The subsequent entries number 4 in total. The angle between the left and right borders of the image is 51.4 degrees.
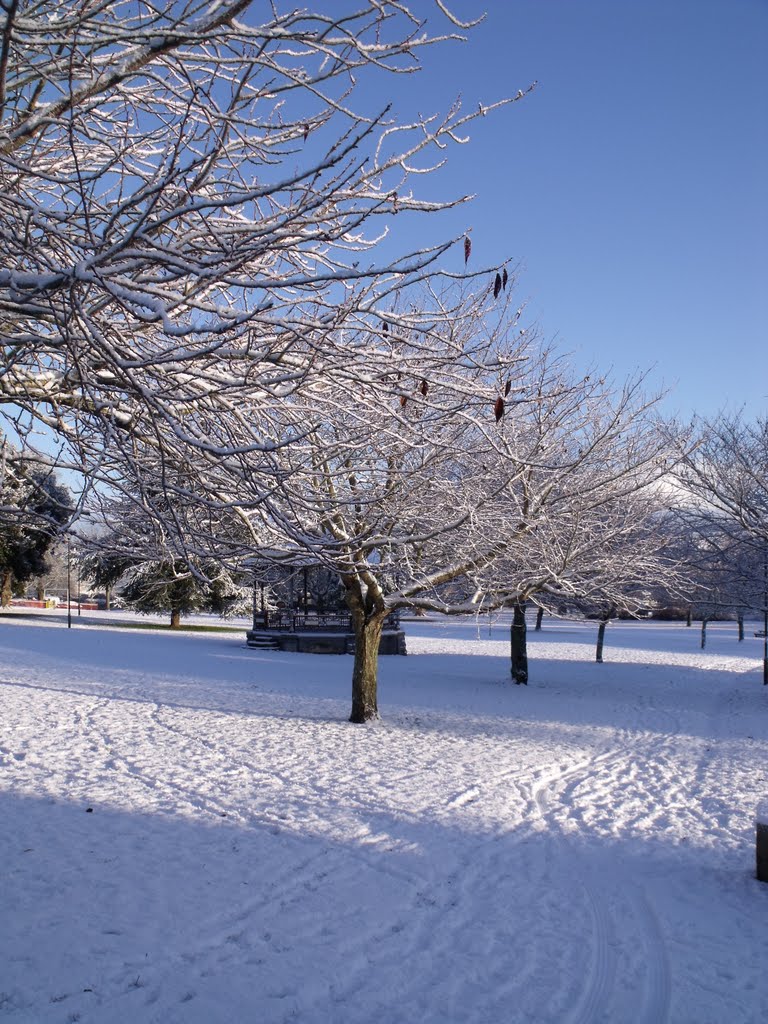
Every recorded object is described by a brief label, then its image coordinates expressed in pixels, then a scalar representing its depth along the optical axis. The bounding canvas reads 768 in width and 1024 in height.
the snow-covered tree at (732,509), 19.19
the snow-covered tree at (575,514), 11.77
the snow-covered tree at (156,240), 3.32
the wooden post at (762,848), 6.40
